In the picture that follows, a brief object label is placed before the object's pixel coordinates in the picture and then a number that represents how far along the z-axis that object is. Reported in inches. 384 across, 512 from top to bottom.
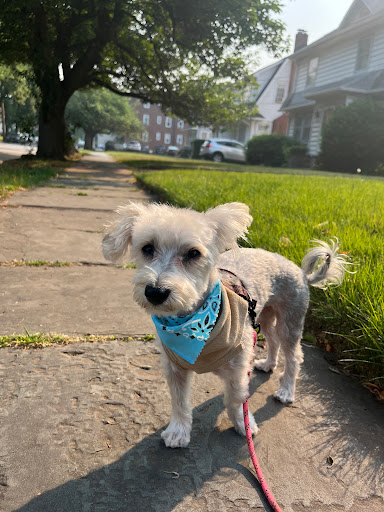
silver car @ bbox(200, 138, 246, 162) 1477.6
